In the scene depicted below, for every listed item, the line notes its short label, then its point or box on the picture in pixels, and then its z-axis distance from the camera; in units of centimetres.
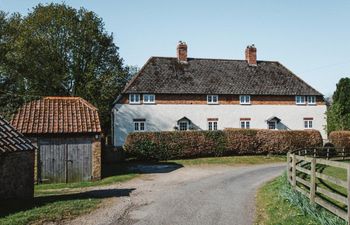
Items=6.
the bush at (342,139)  3584
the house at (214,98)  3884
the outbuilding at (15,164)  1328
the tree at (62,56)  4091
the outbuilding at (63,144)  2052
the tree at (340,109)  4819
